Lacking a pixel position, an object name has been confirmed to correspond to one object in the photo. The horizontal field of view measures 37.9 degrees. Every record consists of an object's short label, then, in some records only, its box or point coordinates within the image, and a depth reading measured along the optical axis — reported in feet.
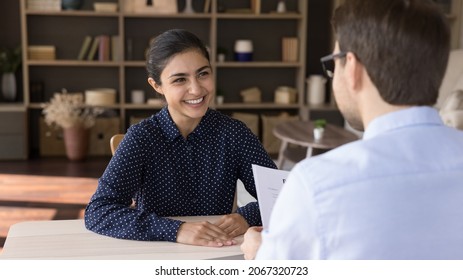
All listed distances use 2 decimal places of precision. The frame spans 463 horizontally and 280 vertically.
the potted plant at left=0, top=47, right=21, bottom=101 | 19.86
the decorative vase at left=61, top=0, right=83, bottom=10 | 19.77
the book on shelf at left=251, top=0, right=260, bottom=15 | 20.42
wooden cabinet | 19.27
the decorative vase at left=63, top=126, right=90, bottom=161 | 19.24
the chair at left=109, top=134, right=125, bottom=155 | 7.41
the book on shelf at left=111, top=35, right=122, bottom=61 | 20.33
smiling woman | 6.36
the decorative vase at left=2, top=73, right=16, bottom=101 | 20.20
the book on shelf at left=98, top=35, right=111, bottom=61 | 20.18
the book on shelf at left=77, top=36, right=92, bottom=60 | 20.26
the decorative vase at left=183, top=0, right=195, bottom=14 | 20.26
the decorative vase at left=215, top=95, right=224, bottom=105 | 20.71
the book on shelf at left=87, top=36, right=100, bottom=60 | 20.22
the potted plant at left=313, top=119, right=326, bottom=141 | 16.26
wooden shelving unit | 20.29
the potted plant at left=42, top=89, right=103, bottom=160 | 19.07
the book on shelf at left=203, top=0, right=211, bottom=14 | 20.42
